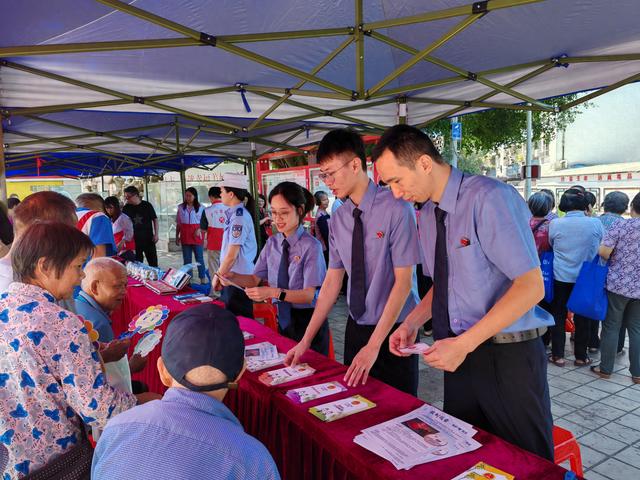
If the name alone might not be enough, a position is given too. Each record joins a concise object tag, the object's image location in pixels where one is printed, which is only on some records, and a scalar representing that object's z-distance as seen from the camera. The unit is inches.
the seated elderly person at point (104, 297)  80.2
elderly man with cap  32.8
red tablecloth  46.4
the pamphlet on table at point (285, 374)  71.3
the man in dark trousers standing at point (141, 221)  313.3
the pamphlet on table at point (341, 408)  58.1
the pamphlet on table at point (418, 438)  48.2
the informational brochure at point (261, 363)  77.5
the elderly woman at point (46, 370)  49.8
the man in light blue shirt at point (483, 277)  53.8
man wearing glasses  77.9
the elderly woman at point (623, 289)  140.1
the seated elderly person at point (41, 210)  90.2
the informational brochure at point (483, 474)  44.1
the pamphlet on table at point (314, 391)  64.2
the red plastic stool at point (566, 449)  64.8
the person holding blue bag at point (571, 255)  153.3
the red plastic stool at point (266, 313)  144.6
